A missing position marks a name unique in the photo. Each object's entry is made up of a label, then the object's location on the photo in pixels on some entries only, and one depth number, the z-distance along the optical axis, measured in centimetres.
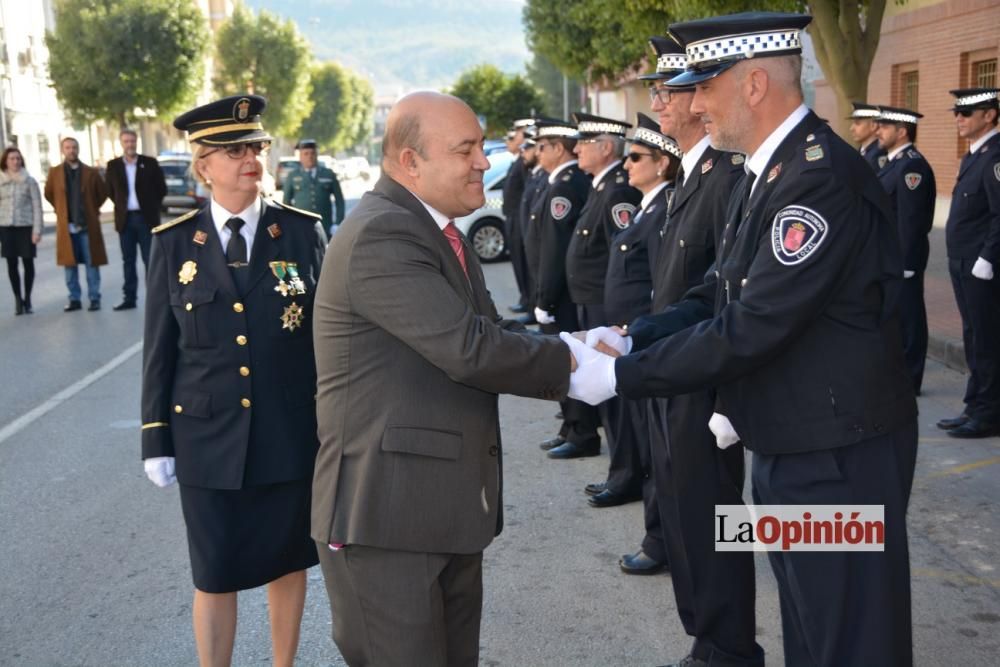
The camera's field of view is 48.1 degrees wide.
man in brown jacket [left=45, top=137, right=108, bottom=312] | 1356
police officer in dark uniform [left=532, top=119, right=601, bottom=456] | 720
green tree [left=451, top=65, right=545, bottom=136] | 5441
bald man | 265
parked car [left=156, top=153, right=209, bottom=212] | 2908
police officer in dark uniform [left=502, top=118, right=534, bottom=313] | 1184
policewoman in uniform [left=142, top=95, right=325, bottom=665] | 353
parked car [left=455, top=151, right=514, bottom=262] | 1809
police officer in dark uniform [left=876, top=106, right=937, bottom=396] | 806
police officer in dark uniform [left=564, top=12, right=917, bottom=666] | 283
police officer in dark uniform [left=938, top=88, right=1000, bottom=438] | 728
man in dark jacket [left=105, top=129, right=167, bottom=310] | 1380
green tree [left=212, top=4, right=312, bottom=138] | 6519
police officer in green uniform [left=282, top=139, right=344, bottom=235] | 1515
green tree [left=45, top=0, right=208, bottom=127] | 4256
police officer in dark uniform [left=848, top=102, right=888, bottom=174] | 882
